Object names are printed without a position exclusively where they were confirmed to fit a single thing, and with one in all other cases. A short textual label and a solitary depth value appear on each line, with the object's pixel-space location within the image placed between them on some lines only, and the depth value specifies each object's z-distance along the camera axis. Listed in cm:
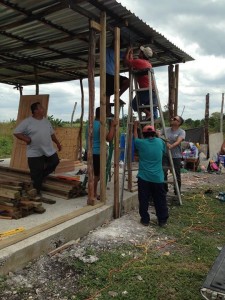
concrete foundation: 373
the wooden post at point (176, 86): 841
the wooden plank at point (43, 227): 387
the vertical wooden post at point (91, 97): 525
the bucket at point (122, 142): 1211
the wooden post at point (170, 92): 844
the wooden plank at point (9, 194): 491
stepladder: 614
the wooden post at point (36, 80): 895
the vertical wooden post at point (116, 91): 561
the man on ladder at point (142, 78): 617
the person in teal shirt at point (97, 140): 568
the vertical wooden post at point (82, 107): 1108
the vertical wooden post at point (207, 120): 1629
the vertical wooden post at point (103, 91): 539
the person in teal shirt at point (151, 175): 549
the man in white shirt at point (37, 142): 596
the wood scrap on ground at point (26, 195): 491
